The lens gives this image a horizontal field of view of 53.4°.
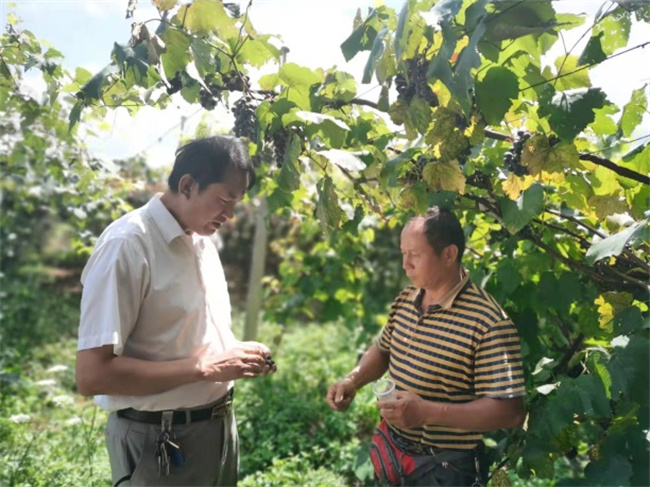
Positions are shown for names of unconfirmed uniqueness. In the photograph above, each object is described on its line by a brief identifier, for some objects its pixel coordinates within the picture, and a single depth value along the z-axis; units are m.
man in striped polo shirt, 2.08
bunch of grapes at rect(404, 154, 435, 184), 2.16
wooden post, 6.32
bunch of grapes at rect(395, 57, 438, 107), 1.84
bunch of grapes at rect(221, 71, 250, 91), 2.19
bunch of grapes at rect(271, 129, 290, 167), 2.12
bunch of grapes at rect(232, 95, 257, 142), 2.11
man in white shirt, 2.01
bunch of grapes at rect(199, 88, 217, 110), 2.19
